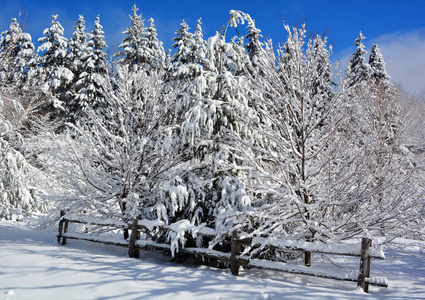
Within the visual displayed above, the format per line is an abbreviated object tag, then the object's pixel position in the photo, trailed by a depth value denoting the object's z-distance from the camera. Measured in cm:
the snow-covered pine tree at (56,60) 2316
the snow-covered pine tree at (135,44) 2453
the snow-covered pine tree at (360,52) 2158
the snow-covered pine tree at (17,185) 1325
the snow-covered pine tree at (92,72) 2209
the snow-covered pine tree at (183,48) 2156
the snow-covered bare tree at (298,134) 652
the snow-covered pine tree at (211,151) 702
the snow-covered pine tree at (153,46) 2559
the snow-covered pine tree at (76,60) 2289
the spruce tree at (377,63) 2263
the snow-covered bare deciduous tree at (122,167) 893
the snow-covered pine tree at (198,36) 2119
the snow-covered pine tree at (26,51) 2252
